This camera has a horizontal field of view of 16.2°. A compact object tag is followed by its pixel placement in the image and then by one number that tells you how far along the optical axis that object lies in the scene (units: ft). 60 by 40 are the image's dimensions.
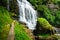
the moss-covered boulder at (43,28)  44.21
